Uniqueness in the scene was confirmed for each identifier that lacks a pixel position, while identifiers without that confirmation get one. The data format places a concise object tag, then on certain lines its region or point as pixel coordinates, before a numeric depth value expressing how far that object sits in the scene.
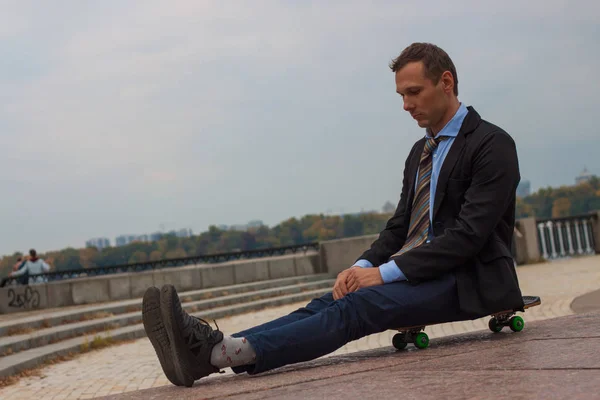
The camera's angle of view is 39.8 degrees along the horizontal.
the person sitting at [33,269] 19.22
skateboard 4.11
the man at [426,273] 3.66
